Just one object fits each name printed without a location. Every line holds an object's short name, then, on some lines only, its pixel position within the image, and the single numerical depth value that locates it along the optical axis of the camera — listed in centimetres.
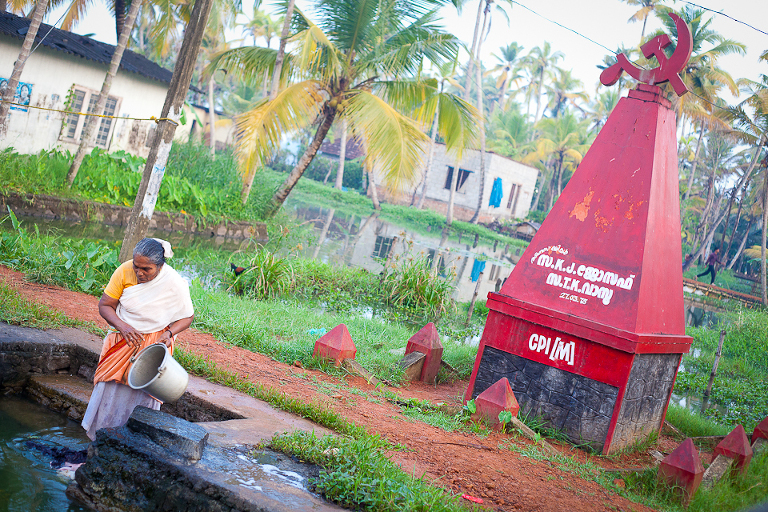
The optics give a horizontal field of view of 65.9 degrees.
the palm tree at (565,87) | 4784
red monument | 550
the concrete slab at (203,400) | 404
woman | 380
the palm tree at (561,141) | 3881
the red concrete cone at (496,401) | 535
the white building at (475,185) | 3606
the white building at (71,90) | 1462
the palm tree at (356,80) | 1207
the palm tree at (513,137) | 4359
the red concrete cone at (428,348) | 709
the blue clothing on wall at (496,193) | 3566
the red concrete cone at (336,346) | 637
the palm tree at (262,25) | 4109
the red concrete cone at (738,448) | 505
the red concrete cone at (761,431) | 598
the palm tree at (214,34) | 2640
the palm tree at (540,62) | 4988
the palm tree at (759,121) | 2303
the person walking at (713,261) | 2958
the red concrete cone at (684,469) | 454
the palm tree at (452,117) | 1312
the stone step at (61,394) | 460
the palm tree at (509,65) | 5244
